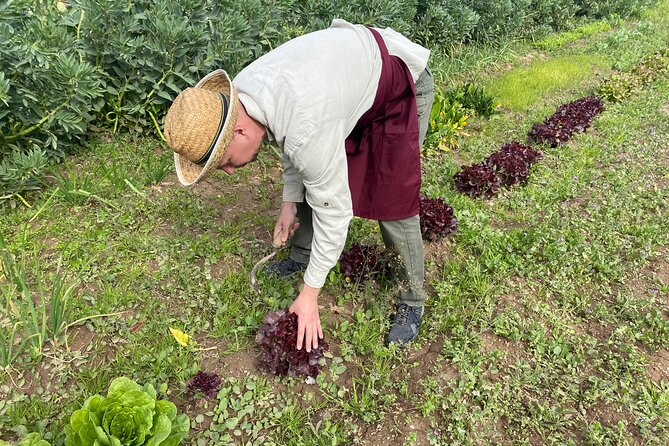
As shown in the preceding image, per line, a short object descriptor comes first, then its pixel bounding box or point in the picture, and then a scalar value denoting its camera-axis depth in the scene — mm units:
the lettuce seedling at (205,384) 2303
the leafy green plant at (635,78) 6016
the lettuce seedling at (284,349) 2340
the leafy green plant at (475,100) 5258
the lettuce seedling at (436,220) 3361
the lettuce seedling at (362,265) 2947
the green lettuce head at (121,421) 1856
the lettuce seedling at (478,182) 3926
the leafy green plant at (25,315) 2297
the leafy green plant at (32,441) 1799
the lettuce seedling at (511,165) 4082
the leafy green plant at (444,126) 4598
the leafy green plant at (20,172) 3158
